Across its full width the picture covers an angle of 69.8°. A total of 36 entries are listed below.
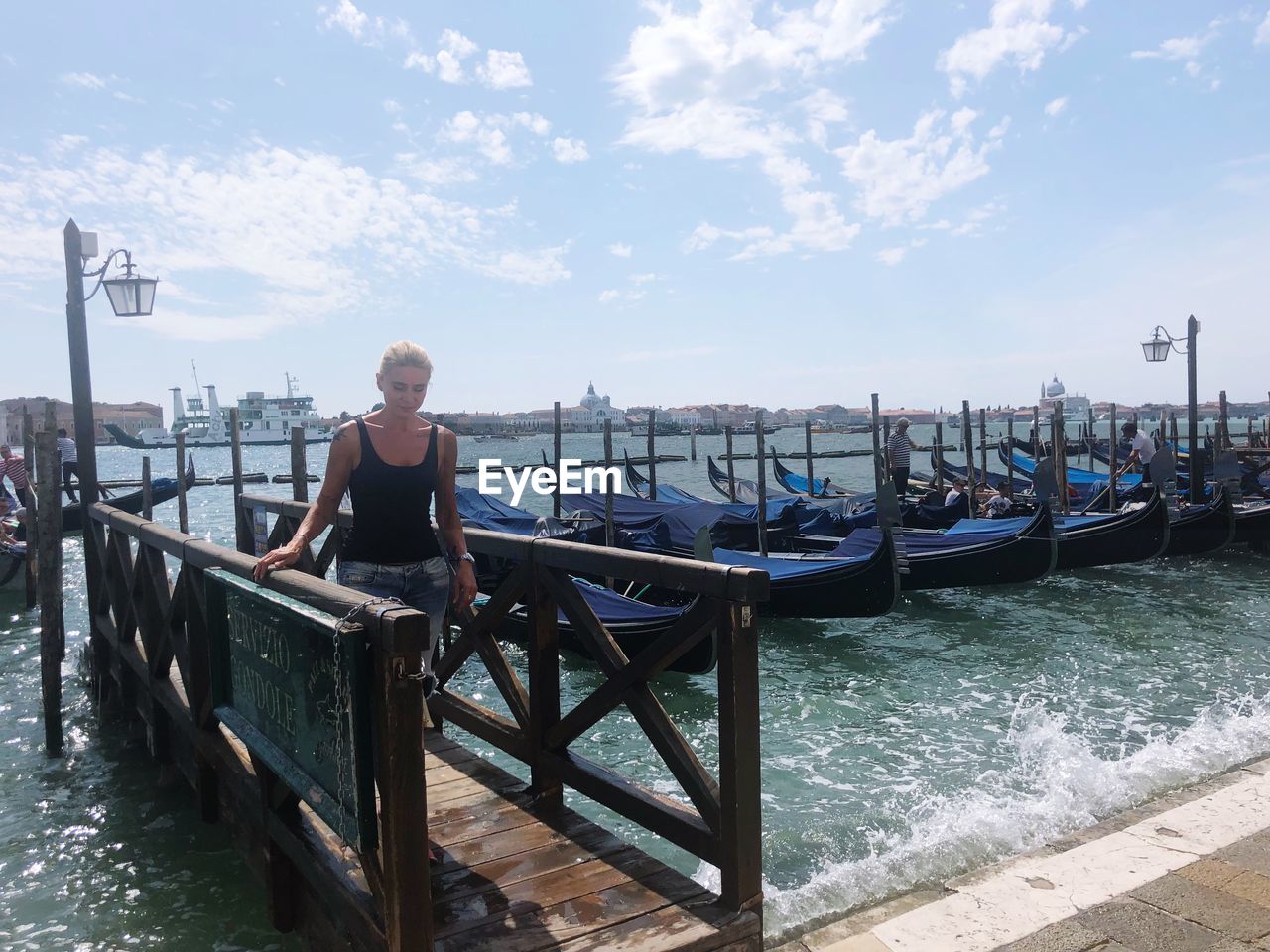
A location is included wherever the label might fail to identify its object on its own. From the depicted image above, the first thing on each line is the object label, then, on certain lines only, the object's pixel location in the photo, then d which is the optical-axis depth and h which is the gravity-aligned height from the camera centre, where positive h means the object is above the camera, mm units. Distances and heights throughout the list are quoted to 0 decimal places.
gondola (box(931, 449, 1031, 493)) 17734 -1327
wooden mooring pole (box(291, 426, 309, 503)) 6633 -212
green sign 1849 -610
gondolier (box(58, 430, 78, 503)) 13742 -165
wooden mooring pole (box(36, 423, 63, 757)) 5344 -824
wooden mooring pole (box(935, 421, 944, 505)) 15866 -968
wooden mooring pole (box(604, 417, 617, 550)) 10000 -975
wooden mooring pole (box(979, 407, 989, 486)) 17672 -533
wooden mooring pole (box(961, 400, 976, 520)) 13812 -480
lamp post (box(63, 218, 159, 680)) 5219 +692
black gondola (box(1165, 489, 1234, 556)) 12188 -1629
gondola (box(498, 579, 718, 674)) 6473 -1393
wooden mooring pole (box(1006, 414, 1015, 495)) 17859 -661
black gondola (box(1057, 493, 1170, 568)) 11133 -1579
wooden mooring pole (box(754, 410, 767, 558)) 11055 -1154
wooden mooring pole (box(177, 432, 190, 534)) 12023 -523
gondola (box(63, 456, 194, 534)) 15379 -952
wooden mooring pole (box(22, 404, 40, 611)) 9828 -317
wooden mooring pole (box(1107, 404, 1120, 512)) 13868 -994
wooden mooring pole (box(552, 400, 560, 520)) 13086 -241
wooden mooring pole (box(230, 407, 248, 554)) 5402 -548
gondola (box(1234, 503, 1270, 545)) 12586 -1629
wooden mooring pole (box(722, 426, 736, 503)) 17328 -1195
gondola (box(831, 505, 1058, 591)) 10023 -1584
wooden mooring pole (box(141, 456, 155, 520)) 12406 -660
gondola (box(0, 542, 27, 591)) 10570 -1299
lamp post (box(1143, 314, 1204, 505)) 13195 +726
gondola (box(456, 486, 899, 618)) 8367 -1386
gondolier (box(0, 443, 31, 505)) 11281 -291
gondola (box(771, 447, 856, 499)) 18234 -1339
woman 2311 -141
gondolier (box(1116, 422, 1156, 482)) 12727 -586
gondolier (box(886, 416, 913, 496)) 13391 -511
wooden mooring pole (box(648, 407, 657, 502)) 15797 -574
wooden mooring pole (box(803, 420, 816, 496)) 17369 -1098
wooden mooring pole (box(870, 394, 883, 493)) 11255 -545
